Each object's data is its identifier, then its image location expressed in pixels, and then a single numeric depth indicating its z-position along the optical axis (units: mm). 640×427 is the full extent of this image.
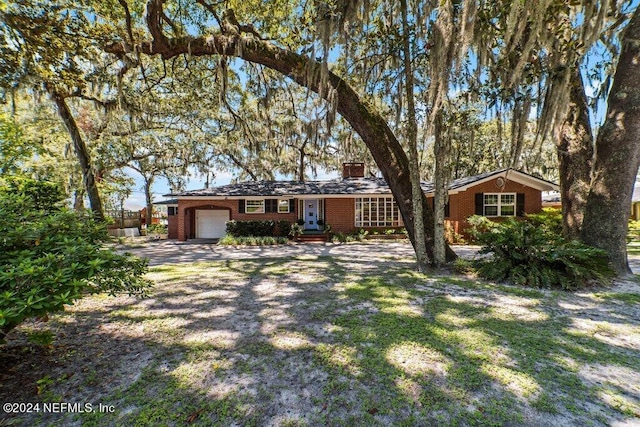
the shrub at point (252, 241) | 14234
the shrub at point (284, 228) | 16078
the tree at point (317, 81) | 7055
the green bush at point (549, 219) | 11906
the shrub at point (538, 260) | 5281
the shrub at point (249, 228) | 15664
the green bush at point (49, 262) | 2074
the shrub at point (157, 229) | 21484
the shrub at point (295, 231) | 15742
